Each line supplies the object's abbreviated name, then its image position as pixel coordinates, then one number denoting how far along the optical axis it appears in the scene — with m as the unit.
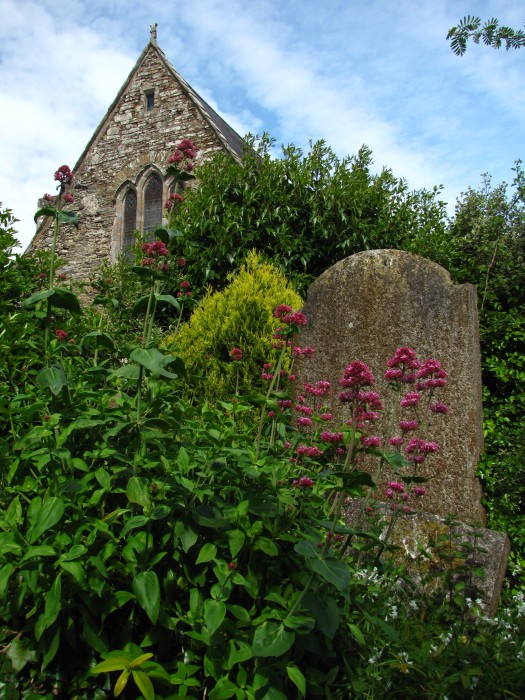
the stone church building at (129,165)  13.82
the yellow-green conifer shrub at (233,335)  6.31
